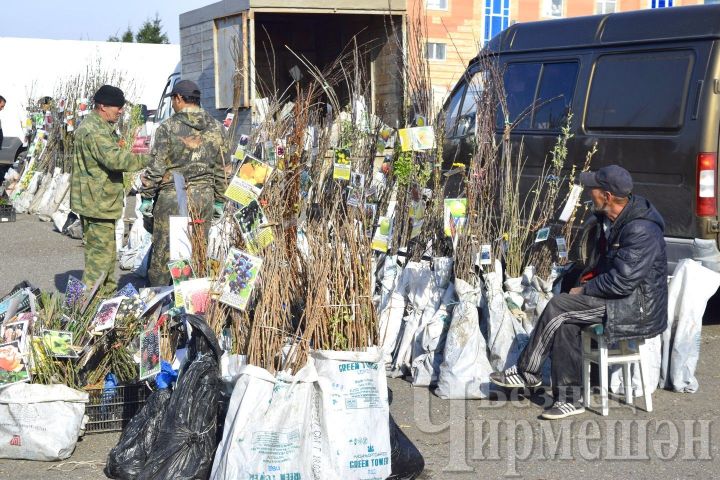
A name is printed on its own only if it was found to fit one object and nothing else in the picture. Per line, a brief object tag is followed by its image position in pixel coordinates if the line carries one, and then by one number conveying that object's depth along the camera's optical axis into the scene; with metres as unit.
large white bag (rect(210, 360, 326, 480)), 3.87
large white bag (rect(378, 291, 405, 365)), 6.01
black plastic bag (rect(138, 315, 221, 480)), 4.09
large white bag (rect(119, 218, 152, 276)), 9.08
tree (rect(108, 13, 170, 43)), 44.56
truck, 11.56
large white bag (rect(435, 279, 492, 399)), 5.43
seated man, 5.04
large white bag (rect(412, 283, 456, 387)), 5.66
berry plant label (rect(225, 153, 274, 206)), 4.79
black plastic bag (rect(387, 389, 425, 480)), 4.20
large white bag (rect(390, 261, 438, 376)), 5.92
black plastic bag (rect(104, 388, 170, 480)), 4.25
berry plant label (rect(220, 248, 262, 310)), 4.37
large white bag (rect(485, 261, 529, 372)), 5.59
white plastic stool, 5.10
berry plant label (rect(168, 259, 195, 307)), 4.80
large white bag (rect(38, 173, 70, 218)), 12.82
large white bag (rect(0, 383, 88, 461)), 4.45
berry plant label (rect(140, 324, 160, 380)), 4.61
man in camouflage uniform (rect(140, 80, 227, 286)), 6.39
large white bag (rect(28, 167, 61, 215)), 13.19
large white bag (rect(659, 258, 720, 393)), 5.54
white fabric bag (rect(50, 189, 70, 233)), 12.03
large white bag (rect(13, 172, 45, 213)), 13.86
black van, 6.81
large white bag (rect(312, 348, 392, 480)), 3.96
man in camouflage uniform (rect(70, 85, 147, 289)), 6.41
